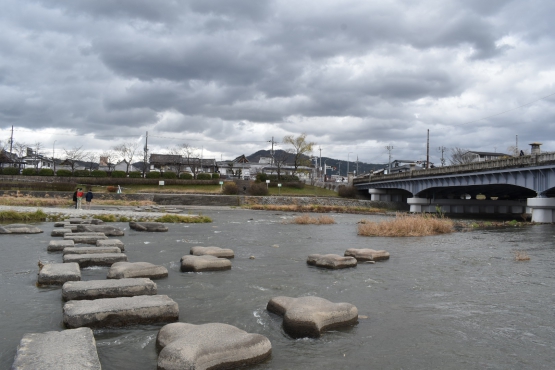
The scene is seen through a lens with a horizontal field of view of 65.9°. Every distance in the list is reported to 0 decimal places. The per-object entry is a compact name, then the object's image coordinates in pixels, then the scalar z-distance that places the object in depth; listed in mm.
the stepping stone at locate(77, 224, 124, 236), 19969
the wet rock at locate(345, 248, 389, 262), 14695
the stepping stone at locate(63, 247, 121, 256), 12512
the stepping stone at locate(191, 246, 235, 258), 13971
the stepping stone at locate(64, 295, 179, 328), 6734
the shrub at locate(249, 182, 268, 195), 74625
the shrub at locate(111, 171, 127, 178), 84562
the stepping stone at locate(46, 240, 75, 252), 14188
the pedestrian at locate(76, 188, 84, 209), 37000
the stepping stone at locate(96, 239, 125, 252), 14679
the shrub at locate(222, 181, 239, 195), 73000
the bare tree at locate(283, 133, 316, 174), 110169
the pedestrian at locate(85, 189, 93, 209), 39369
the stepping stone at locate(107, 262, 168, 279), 9883
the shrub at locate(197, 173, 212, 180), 90438
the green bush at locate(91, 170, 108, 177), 84144
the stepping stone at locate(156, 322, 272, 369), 5230
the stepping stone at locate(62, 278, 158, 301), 8031
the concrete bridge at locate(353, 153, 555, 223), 40656
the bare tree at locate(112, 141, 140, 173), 117306
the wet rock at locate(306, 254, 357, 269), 13010
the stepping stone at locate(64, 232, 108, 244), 16234
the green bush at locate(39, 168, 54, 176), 79369
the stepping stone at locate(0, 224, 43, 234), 18766
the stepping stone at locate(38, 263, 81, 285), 9391
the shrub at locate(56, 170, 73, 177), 79575
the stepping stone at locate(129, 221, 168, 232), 22984
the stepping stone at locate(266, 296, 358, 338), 6977
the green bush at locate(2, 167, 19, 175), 77706
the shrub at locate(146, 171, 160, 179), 85750
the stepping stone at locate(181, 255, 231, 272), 11858
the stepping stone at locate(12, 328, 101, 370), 4777
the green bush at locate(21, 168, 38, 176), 78500
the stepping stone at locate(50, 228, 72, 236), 18480
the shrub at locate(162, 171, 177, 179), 85938
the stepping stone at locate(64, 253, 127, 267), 11533
